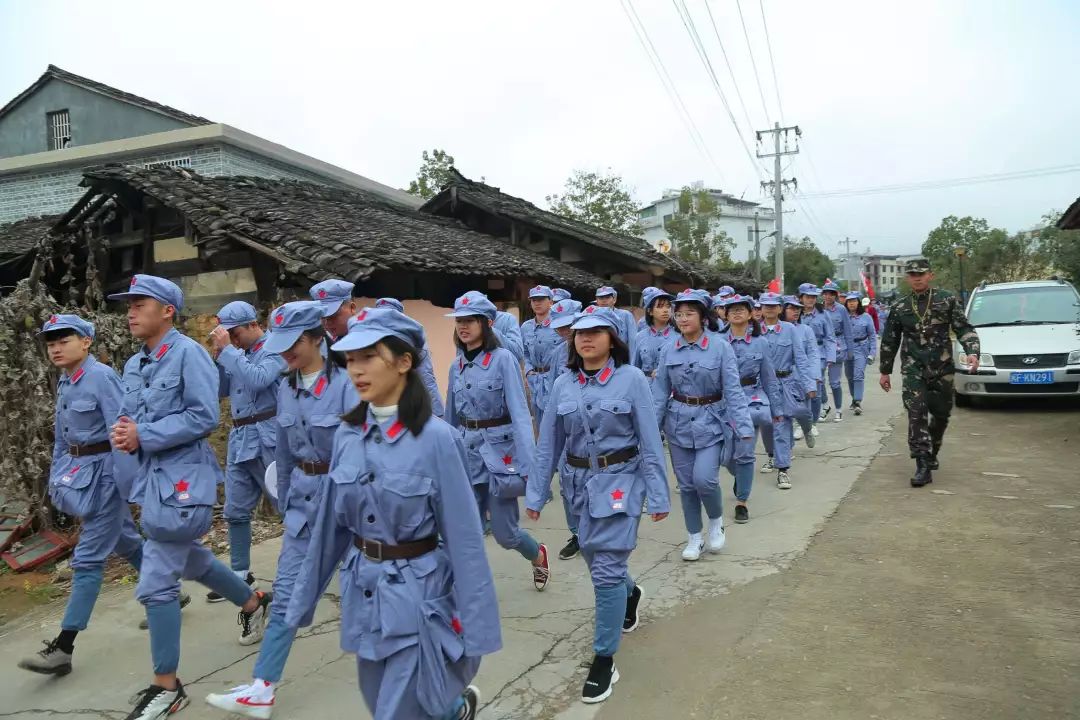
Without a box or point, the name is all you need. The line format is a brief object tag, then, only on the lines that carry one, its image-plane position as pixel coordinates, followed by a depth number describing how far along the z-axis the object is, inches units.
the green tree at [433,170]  1234.6
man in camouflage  286.0
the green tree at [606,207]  1353.3
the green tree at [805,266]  2261.3
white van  420.2
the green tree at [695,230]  1697.8
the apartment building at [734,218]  3038.9
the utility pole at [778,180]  1362.0
